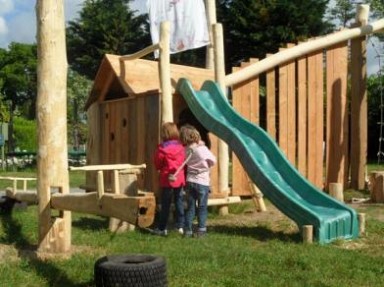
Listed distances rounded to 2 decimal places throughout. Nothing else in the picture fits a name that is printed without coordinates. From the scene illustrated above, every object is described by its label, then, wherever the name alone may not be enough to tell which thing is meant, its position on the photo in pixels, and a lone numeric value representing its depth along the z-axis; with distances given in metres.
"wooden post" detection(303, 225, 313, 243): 7.47
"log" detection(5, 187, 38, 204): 9.02
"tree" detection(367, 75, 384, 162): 27.91
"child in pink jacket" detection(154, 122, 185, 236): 8.09
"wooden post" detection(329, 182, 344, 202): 9.88
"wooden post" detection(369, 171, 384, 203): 11.30
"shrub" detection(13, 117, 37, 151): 39.41
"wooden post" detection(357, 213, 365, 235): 8.16
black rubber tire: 4.82
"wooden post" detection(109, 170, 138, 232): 8.17
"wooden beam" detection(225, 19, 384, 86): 10.86
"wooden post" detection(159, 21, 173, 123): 9.29
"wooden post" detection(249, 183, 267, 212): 10.29
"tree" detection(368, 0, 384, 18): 19.72
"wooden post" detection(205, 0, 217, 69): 13.26
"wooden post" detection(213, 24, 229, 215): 10.12
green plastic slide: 7.79
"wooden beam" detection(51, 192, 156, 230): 5.03
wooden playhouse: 9.95
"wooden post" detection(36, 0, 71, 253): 6.76
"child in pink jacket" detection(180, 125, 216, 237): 8.18
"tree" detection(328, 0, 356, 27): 33.16
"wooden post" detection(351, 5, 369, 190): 13.02
